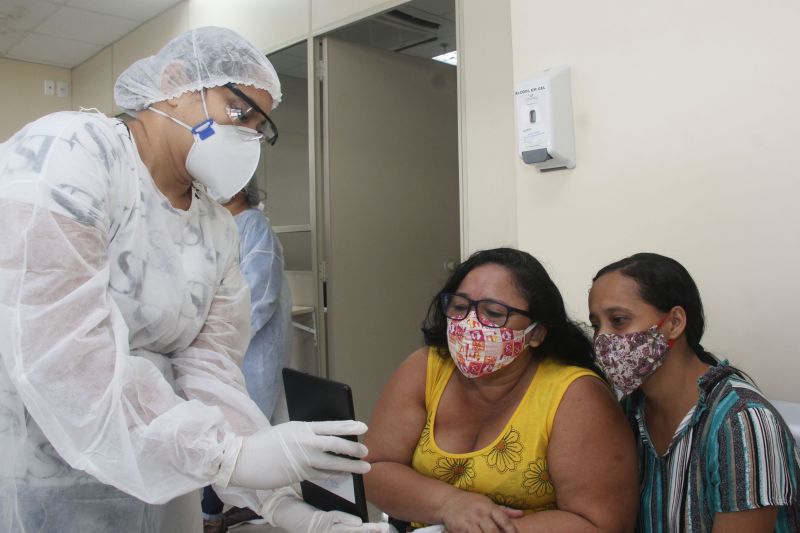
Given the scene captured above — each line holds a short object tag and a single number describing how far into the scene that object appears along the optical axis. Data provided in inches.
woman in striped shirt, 42.6
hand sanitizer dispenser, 65.1
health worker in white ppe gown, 35.3
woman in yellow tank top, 48.8
